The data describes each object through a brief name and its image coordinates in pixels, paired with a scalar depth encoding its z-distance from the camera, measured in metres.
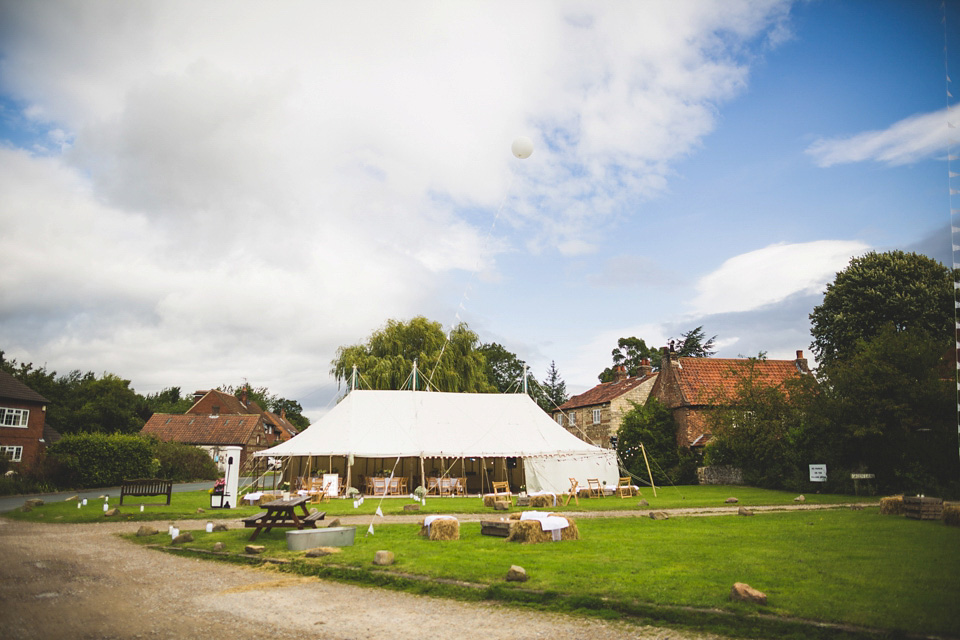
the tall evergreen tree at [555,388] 64.06
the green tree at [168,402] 70.81
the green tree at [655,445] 28.66
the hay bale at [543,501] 16.77
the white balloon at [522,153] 13.01
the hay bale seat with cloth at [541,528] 9.95
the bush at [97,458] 24.97
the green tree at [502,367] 57.12
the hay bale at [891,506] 13.29
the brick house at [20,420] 28.75
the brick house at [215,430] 47.41
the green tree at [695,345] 52.38
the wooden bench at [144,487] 17.09
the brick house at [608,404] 35.34
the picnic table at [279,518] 10.45
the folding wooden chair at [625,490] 20.58
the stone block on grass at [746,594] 5.73
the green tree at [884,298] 29.00
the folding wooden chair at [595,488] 21.17
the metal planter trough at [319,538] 9.28
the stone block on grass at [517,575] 6.79
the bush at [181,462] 30.89
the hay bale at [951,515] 11.22
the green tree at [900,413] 18.75
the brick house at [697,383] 29.06
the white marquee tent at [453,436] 21.05
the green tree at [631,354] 57.19
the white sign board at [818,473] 20.91
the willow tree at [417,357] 31.33
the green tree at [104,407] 44.59
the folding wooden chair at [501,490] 18.13
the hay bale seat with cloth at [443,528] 10.17
